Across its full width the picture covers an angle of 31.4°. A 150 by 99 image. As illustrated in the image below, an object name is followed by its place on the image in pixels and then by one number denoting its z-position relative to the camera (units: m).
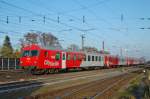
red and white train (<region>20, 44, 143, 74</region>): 28.88
